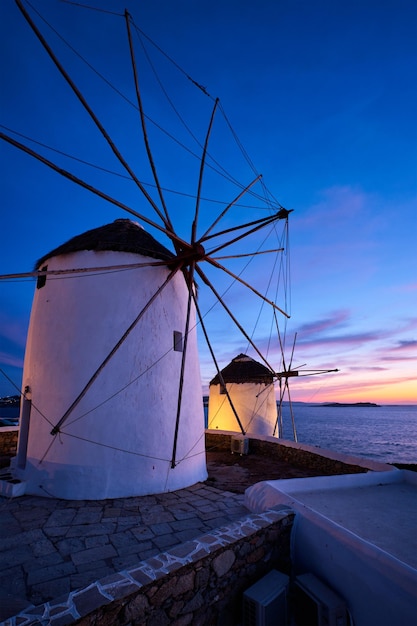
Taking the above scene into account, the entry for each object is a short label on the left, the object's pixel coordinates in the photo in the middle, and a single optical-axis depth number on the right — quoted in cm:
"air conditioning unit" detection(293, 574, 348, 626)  310
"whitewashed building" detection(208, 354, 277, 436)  1936
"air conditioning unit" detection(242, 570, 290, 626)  326
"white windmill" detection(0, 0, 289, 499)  619
